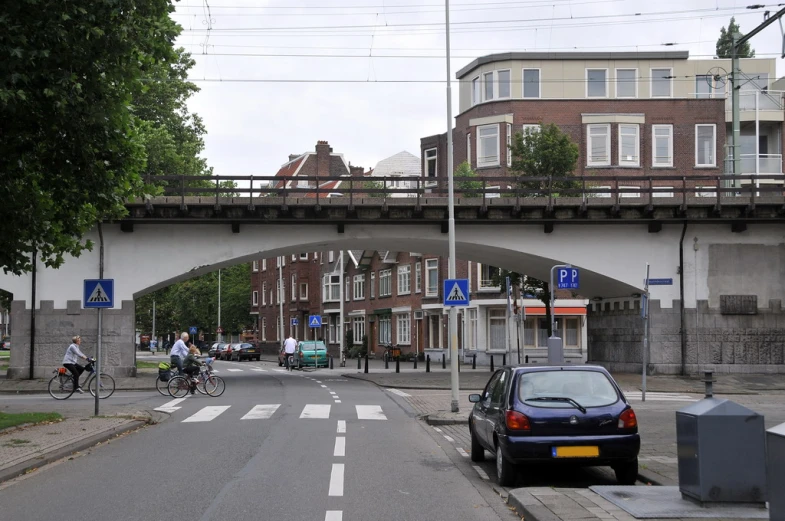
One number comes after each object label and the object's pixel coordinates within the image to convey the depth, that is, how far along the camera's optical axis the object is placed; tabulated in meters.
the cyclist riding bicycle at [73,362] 25.02
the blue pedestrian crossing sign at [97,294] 18.69
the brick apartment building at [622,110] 51.19
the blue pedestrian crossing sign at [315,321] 53.15
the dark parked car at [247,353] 68.88
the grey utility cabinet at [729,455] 7.84
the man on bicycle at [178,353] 25.89
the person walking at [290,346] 48.06
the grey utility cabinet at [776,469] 5.90
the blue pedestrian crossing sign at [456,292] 20.42
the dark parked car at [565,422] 10.16
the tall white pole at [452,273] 19.77
